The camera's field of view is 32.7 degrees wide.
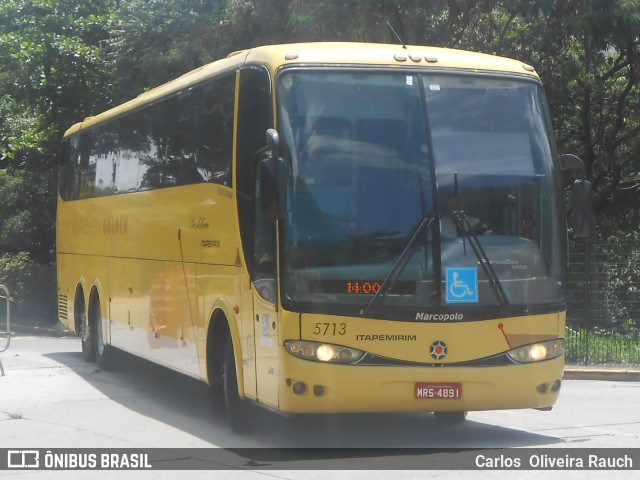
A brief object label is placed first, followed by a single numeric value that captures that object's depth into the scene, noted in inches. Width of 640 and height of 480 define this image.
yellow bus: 360.2
